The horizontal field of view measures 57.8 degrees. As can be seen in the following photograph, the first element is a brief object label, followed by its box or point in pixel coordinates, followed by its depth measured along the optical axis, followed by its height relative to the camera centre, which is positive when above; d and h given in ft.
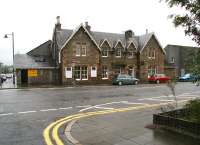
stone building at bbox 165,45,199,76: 129.04 +13.78
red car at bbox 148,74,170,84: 94.40 -1.87
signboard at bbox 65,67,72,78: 84.96 +1.71
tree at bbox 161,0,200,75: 16.19 +4.82
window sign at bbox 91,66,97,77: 89.84 +2.14
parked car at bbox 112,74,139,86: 84.18 -2.46
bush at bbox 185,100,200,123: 16.33 -3.44
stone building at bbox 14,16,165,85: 85.09 +9.11
